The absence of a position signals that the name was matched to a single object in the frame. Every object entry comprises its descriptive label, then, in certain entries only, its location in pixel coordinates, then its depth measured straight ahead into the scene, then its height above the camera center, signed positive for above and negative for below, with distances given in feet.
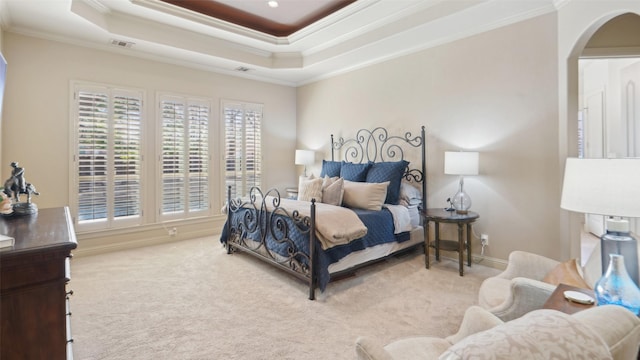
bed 9.32 -1.23
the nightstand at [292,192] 17.08 -0.60
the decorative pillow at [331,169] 15.37 +0.71
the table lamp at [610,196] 3.85 -0.18
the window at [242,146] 17.30 +2.16
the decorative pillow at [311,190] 12.57 -0.33
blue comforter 9.04 -2.05
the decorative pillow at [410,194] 12.98 -0.51
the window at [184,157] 15.12 +1.31
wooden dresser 3.69 -1.49
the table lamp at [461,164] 10.99 +0.69
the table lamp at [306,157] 18.26 +1.53
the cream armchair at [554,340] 2.09 -1.17
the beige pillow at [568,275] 5.28 -1.72
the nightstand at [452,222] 10.69 -1.75
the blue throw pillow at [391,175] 12.76 +0.31
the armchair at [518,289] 4.93 -1.97
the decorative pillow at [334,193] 12.23 -0.44
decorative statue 6.32 -0.16
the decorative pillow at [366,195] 11.81 -0.52
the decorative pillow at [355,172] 13.92 +0.50
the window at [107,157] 12.92 +1.11
